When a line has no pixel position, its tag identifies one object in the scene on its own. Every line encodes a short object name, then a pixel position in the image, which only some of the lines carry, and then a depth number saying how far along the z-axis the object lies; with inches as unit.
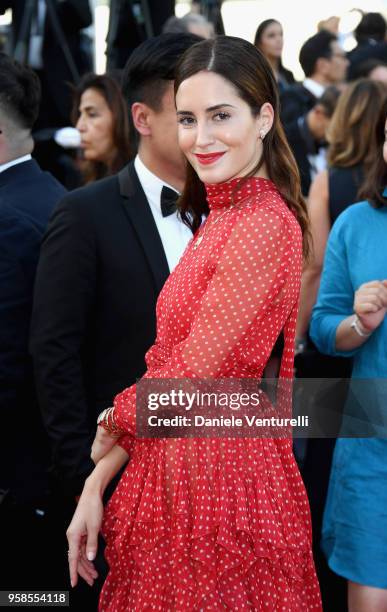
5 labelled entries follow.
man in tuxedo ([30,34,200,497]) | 107.7
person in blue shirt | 110.6
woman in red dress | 79.2
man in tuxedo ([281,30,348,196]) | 234.4
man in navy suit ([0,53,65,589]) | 110.7
